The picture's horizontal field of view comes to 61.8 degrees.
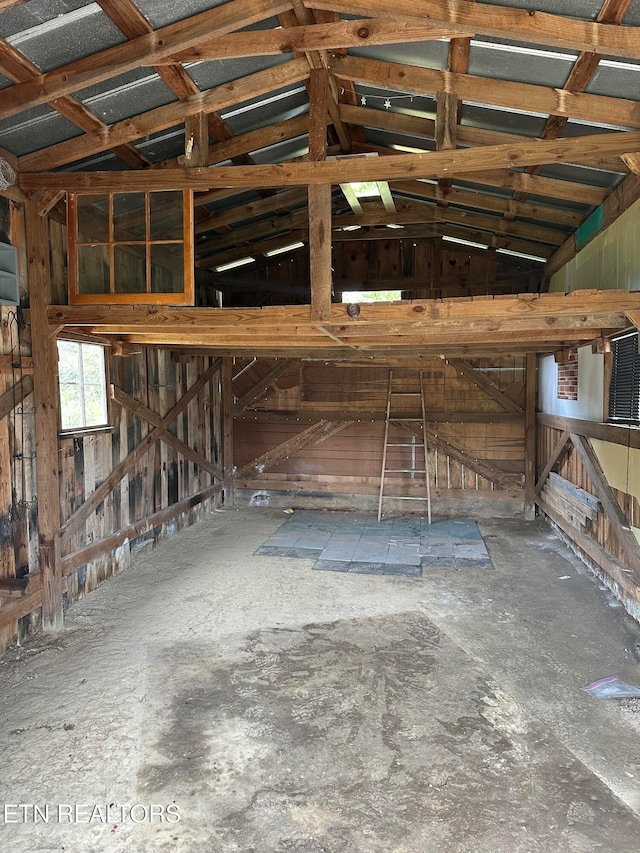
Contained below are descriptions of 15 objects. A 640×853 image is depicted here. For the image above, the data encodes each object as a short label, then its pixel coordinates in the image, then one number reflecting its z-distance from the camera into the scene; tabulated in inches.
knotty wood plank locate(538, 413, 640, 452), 169.5
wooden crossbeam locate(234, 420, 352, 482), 343.9
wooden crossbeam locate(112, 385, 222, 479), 226.4
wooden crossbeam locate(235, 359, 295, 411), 343.6
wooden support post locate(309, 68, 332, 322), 157.8
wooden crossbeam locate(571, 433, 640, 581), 170.9
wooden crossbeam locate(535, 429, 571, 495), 248.8
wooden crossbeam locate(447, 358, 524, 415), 316.2
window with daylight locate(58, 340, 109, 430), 193.8
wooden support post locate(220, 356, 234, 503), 347.9
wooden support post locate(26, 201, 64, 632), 166.2
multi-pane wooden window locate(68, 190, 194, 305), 163.8
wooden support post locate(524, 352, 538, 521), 310.0
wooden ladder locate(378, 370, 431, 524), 318.8
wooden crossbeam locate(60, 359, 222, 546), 191.0
